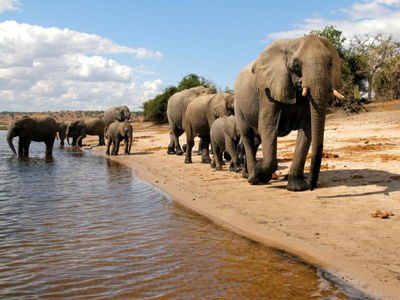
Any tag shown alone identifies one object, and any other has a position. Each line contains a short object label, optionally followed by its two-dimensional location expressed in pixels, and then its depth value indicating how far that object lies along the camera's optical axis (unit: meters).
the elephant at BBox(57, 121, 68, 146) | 30.71
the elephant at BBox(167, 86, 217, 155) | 16.59
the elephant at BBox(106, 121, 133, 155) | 18.58
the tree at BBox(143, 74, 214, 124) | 40.44
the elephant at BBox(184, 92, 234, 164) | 12.60
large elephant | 6.86
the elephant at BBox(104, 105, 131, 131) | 26.47
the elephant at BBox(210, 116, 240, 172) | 10.79
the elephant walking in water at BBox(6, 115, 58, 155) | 19.22
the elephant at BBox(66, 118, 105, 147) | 28.39
